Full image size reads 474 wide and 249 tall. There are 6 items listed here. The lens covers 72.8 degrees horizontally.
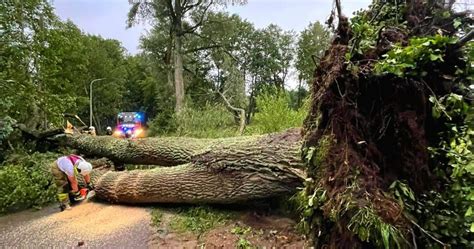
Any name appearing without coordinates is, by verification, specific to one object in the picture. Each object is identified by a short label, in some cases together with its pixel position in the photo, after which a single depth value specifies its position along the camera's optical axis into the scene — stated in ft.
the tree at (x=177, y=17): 55.21
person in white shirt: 20.20
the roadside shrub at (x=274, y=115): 27.68
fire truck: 51.39
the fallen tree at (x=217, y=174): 14.85
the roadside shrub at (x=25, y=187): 19.29
